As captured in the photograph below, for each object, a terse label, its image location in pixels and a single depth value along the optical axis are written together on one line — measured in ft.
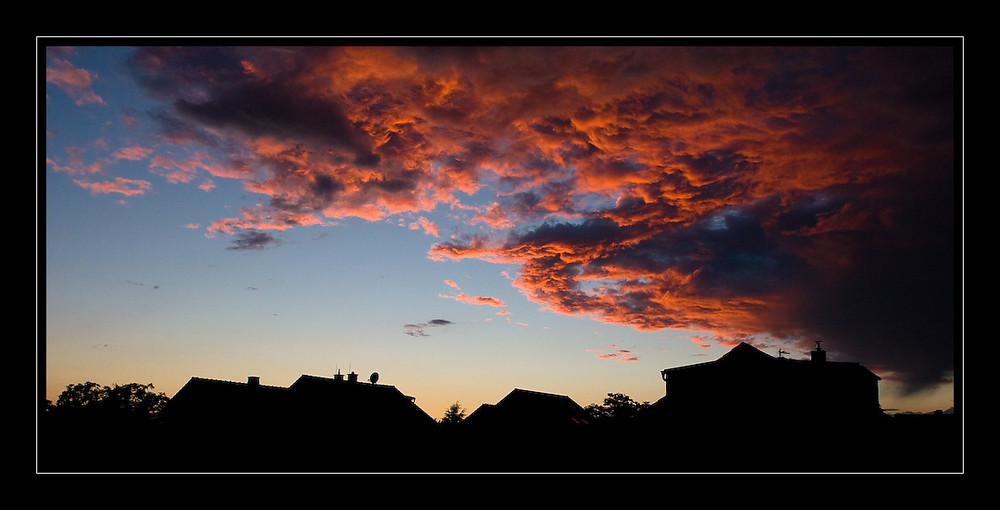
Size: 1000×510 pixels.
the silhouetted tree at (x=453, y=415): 186.39
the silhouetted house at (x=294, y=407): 80.07
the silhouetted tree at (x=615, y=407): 205.66
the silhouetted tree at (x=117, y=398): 179.41
